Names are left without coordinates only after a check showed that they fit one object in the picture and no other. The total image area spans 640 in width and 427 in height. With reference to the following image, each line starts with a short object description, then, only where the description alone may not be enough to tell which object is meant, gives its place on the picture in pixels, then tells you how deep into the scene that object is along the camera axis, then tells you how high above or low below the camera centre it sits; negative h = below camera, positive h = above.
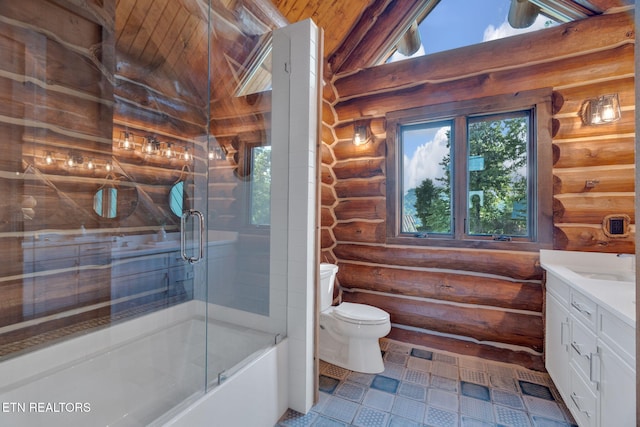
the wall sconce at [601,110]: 2.01 +0.77
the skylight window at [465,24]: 2.42 +1.71
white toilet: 2.21 -0.93
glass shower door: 1.39 +0.04
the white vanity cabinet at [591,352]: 1.18 -0.67
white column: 1.80 +0.15
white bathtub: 1.30 -0.86
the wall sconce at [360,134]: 2.89 +0.84
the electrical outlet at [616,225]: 2.01 -0.05
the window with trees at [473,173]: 2.30 +0.39
